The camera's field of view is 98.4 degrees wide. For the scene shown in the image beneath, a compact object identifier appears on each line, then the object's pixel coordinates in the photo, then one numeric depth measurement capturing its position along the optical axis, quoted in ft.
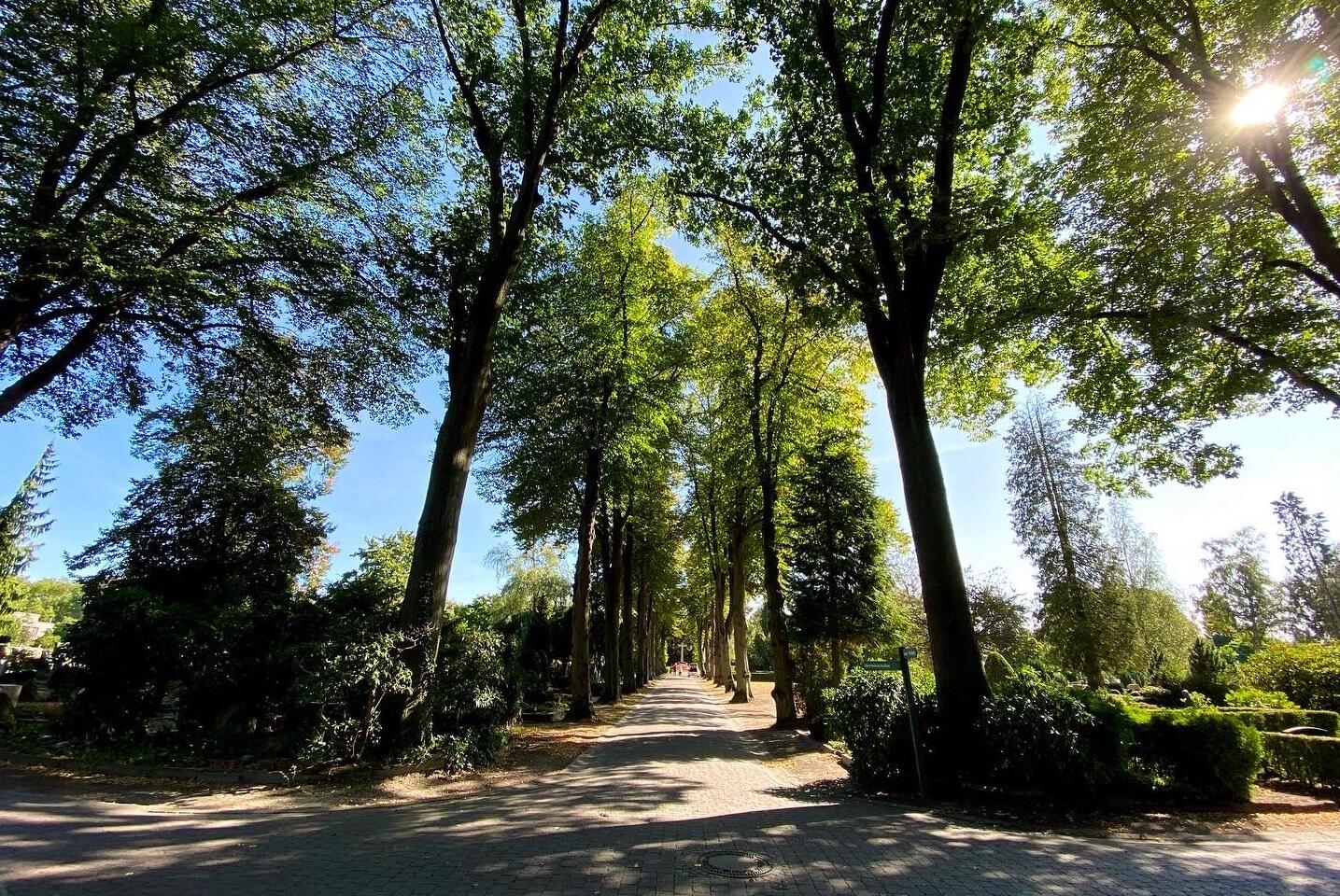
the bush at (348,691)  24.90
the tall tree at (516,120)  35.12
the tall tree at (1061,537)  83.82
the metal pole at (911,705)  24.21
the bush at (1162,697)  69.87
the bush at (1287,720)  35.17
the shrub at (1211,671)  66.23
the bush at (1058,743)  22.72
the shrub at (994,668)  64.69
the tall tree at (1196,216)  31.94
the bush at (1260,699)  41.11
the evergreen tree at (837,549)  61.46
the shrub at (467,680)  32.50
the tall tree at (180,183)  29.91
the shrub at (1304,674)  46.88
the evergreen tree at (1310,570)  190.70
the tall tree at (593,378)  58.08
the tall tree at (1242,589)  195.38
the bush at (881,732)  26.25
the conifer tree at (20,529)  80.94
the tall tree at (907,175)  29.22
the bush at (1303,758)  27.55
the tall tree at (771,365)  58.85
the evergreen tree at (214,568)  30.14
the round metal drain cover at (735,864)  14.93
